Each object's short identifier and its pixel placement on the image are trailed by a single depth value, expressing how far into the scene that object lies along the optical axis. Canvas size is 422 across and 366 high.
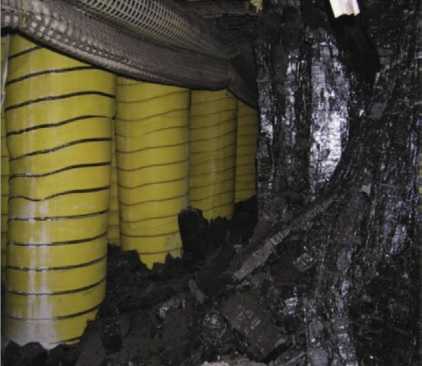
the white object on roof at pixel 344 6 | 0.98
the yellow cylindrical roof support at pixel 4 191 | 2.63
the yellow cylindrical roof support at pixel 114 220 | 3.31
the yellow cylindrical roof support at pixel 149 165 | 2.94
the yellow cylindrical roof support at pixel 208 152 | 3.94
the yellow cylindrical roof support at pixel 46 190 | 2.13
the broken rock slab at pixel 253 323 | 1.75
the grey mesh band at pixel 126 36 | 1.65
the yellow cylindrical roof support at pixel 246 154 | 4.91
